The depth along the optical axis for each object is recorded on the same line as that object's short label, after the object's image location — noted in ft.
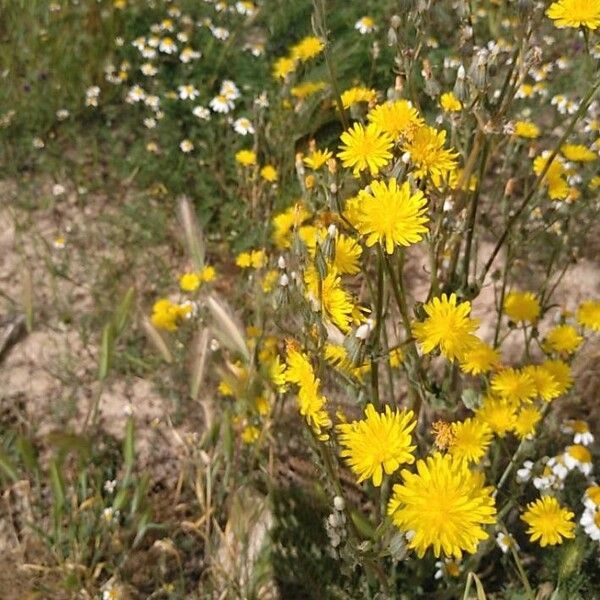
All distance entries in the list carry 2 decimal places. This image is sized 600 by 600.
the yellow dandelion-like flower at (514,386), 1.53
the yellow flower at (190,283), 2.17
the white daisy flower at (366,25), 2.99
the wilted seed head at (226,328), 1.62
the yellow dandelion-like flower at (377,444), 1.23
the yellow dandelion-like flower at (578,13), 1.29
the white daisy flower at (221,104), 2.79
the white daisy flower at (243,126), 2.71
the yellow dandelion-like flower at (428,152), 1.28
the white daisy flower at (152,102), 2.85
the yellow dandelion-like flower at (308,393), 1.22
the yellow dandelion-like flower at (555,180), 1.74
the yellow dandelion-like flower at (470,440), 1.40
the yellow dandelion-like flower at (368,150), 1.27
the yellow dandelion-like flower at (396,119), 1.28
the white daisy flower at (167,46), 3.00
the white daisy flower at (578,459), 1.69
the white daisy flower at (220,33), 3.09
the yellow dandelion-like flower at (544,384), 1.56
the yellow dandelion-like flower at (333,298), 1.23
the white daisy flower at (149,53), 2.96
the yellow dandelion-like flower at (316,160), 1.61
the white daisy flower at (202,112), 2.80
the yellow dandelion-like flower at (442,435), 1.27
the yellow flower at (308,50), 2.49
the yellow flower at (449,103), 1.63
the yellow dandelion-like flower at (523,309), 1.72
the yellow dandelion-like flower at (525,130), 2.01
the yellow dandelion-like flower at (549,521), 1.57
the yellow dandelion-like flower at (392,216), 1.19
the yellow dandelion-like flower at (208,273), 2.14
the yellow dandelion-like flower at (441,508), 1.17
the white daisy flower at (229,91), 2.84
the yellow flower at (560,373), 1.60
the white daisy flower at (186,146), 2.75
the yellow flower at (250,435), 1.89
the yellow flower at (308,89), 2.49
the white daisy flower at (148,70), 2.93
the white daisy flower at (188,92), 2.88
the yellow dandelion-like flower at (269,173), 2.50
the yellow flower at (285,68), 2.61
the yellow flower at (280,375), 1.31
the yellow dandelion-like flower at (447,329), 1.30
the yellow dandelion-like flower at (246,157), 2.49
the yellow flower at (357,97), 1.46
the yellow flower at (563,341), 1.67
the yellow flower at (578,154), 2.08
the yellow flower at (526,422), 1.52
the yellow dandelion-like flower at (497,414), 1.52
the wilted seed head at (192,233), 1.76
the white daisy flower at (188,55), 2.98
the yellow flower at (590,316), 1.71
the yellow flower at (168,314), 2.05
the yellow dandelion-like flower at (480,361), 1.54
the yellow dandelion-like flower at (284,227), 1.85
